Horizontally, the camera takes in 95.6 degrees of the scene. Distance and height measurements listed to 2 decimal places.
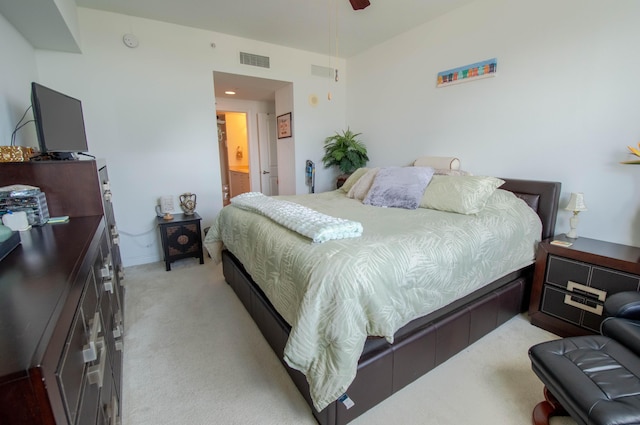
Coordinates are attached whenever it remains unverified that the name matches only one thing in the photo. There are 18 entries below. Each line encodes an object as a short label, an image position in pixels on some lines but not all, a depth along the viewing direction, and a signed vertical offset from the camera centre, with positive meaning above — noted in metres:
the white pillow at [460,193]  2.24 -0.32
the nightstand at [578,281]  1.84 -0.86
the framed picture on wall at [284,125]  4.46 +0.48
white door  5.50 +0.05
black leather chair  1.13 -0.97
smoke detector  3.07 +1.22
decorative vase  3.50 -0.55
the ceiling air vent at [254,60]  3.74 +1.24
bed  1.25 -0.78
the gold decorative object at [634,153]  1.90 -0.01
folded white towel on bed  1.58 -0.39
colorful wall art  2.81 +0.82
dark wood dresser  0.56 -0.38
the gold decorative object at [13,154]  1.68 +0.03
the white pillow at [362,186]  2.97 -0.32
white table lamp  2.16 -0.41
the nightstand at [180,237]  3.22 -0.90
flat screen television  1.72 +0.24
